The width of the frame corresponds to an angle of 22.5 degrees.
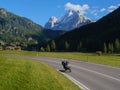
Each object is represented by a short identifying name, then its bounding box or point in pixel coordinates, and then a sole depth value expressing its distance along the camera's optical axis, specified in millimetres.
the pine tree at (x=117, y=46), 183550
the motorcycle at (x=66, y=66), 34559
